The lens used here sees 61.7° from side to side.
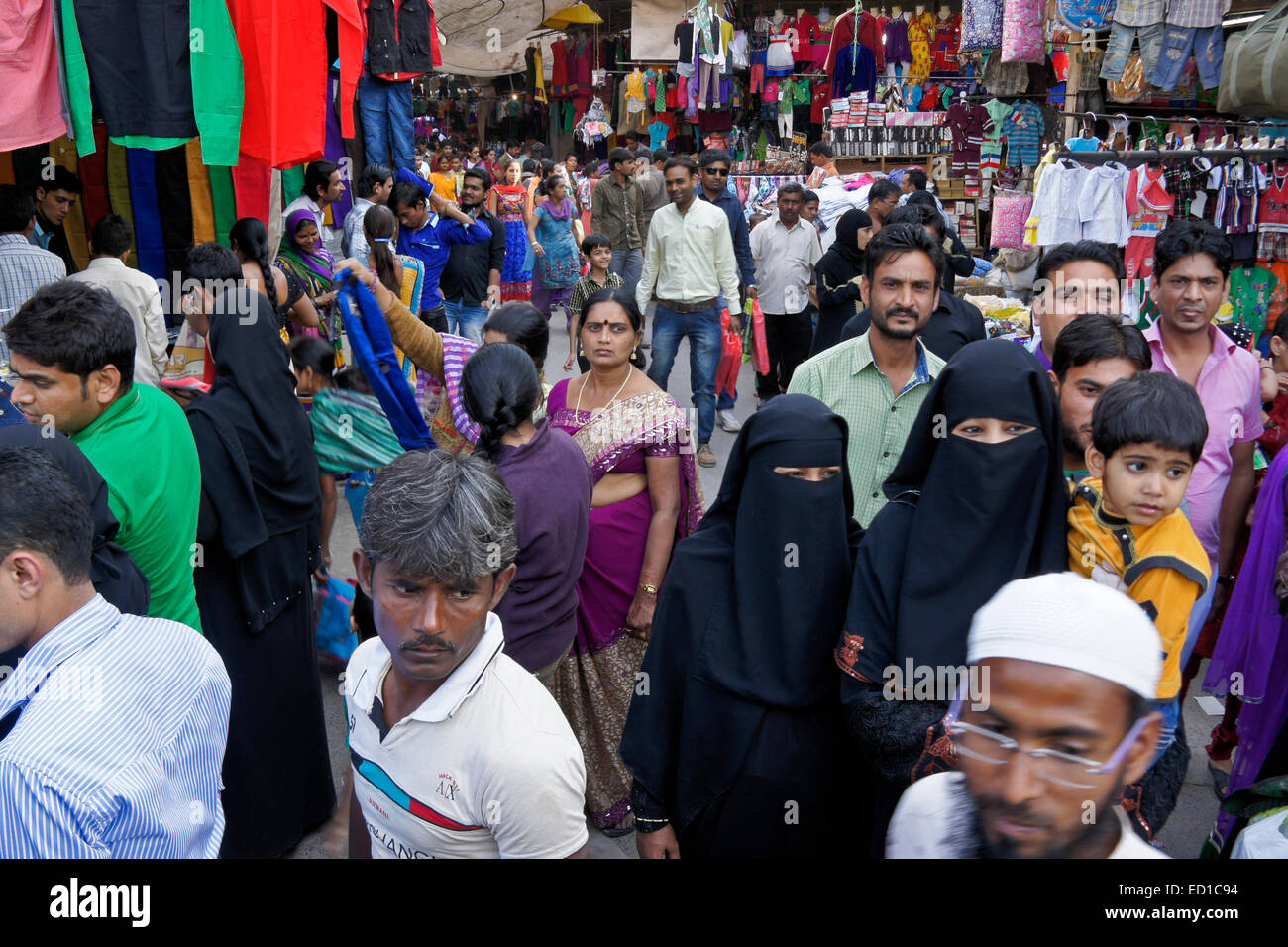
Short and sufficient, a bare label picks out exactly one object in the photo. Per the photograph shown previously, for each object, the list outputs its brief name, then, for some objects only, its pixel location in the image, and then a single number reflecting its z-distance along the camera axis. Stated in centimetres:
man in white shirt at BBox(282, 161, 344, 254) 656
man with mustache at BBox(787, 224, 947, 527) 361
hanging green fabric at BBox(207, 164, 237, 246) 606
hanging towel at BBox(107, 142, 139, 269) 654
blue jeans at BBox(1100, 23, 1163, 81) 753
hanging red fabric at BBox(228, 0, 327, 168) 480
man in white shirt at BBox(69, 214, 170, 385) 557
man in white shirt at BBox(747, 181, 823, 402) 856
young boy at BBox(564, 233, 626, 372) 802
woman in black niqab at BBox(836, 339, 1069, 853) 213
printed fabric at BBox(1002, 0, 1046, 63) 949
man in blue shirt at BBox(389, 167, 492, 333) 768
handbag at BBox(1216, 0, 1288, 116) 593
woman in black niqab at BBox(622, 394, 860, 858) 231
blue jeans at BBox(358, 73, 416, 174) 655
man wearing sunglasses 807
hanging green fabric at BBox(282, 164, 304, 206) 670
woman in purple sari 368
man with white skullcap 136
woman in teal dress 1041
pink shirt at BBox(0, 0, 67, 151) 449
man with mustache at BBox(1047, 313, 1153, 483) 306
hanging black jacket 619
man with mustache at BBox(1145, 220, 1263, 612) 381
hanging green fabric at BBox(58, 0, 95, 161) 467
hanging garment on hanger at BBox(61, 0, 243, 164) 473
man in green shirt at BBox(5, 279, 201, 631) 260
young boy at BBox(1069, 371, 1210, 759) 230
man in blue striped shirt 154
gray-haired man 165
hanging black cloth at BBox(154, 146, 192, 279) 642
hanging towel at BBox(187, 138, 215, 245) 602
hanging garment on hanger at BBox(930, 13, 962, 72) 1516
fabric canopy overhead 1073
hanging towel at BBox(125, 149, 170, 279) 632
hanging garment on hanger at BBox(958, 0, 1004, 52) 1018
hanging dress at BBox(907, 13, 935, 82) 1515
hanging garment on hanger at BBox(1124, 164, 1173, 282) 730
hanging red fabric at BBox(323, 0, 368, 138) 517
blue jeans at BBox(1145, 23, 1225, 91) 726
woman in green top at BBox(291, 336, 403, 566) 446
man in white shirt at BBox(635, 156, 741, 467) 733
